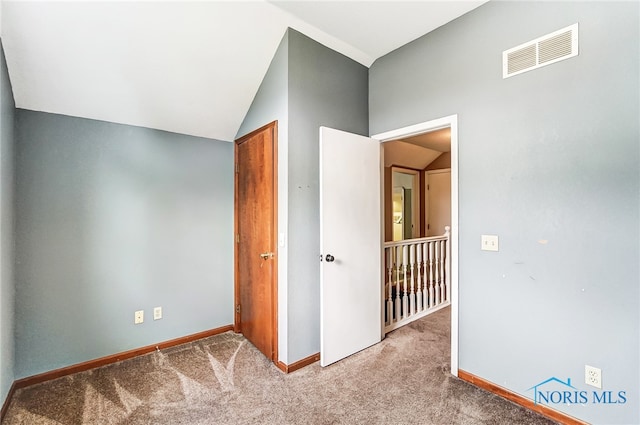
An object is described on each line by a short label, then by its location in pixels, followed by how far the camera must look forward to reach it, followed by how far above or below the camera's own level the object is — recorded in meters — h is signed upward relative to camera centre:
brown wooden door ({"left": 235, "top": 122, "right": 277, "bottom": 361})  2.32 -0.27
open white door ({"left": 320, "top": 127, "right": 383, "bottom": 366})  2.24 -0.30
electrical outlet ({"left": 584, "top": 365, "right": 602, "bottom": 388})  1.56 -0.96
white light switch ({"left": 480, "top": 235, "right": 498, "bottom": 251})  1.94 -0.25
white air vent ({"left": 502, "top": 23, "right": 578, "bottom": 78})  1.63 +0.96
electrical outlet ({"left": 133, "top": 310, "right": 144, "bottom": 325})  2.44 -0.93
